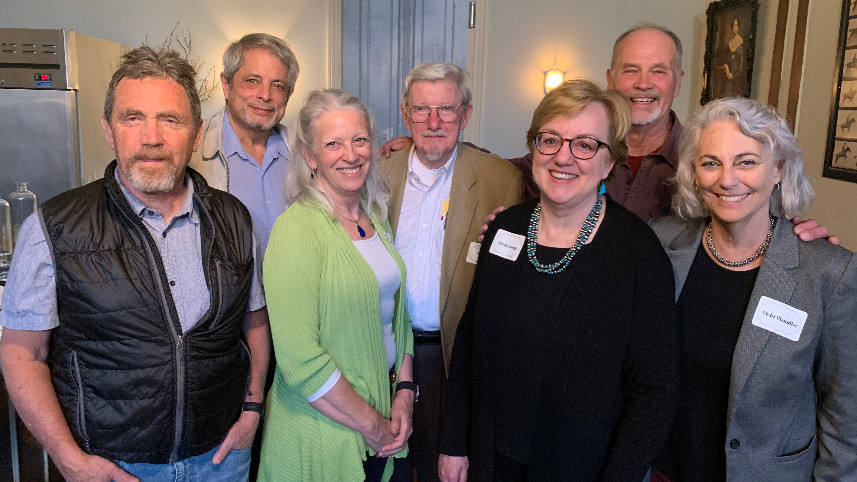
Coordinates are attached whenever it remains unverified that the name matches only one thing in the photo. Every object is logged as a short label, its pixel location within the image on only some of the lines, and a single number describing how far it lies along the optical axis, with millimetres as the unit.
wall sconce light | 5066
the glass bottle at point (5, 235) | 3160
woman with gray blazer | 1388
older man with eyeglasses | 2098
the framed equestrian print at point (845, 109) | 2715
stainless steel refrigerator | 4281
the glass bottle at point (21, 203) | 3598
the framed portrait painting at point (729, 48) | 3732
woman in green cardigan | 1525
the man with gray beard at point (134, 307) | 1345
